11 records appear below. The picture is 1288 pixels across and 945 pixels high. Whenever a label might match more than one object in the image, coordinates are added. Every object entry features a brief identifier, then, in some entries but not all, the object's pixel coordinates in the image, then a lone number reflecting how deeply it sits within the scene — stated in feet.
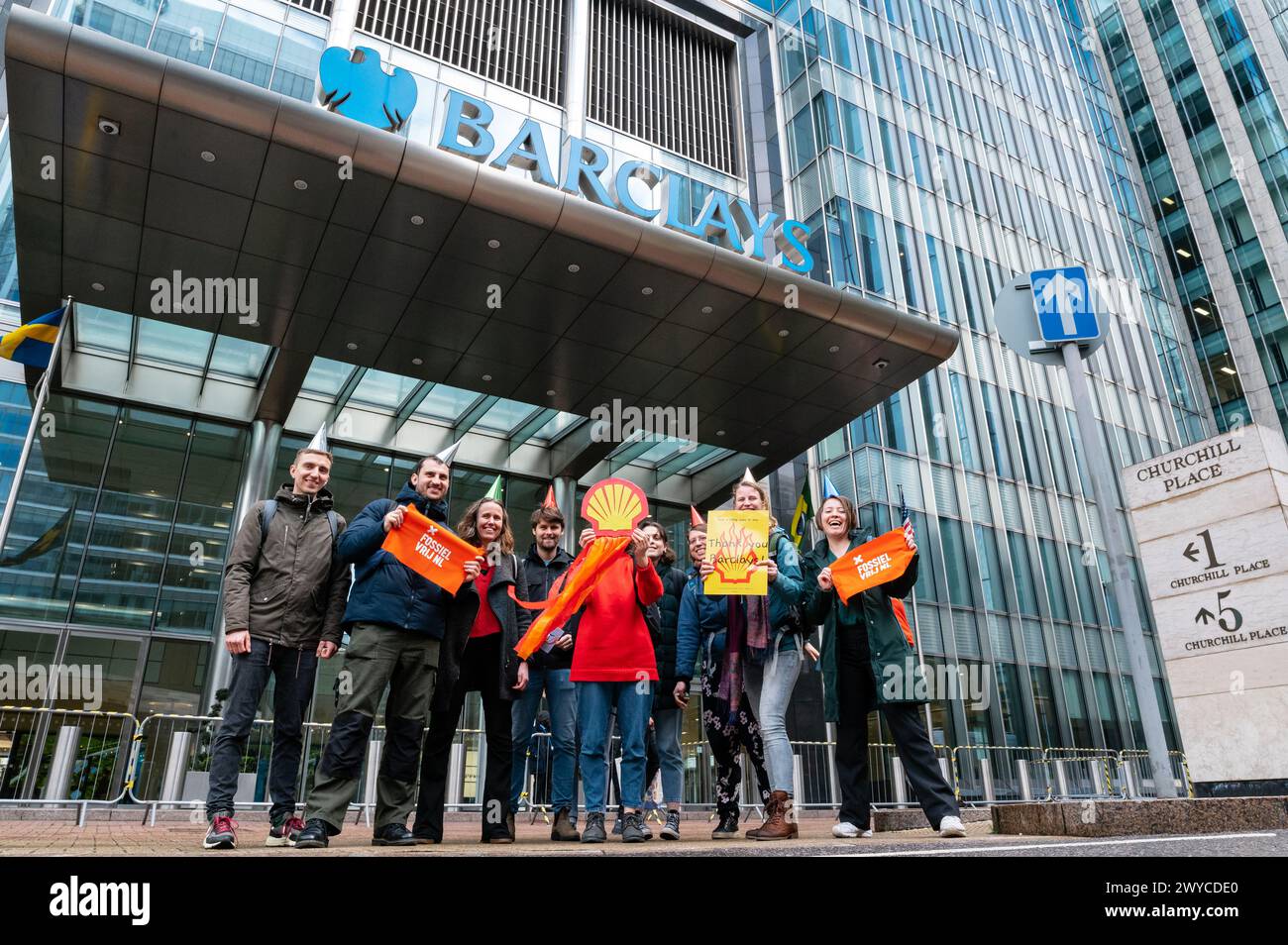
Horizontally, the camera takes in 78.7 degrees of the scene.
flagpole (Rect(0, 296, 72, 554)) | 39.24
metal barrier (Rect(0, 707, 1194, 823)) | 29.07
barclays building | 33.17
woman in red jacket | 15.20
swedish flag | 37.68
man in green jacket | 14.19
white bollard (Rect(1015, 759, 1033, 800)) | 49.85
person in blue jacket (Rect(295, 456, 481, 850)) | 13.79
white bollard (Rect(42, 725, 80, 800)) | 29.96
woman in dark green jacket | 15.56
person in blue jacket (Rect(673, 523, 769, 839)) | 18.16
